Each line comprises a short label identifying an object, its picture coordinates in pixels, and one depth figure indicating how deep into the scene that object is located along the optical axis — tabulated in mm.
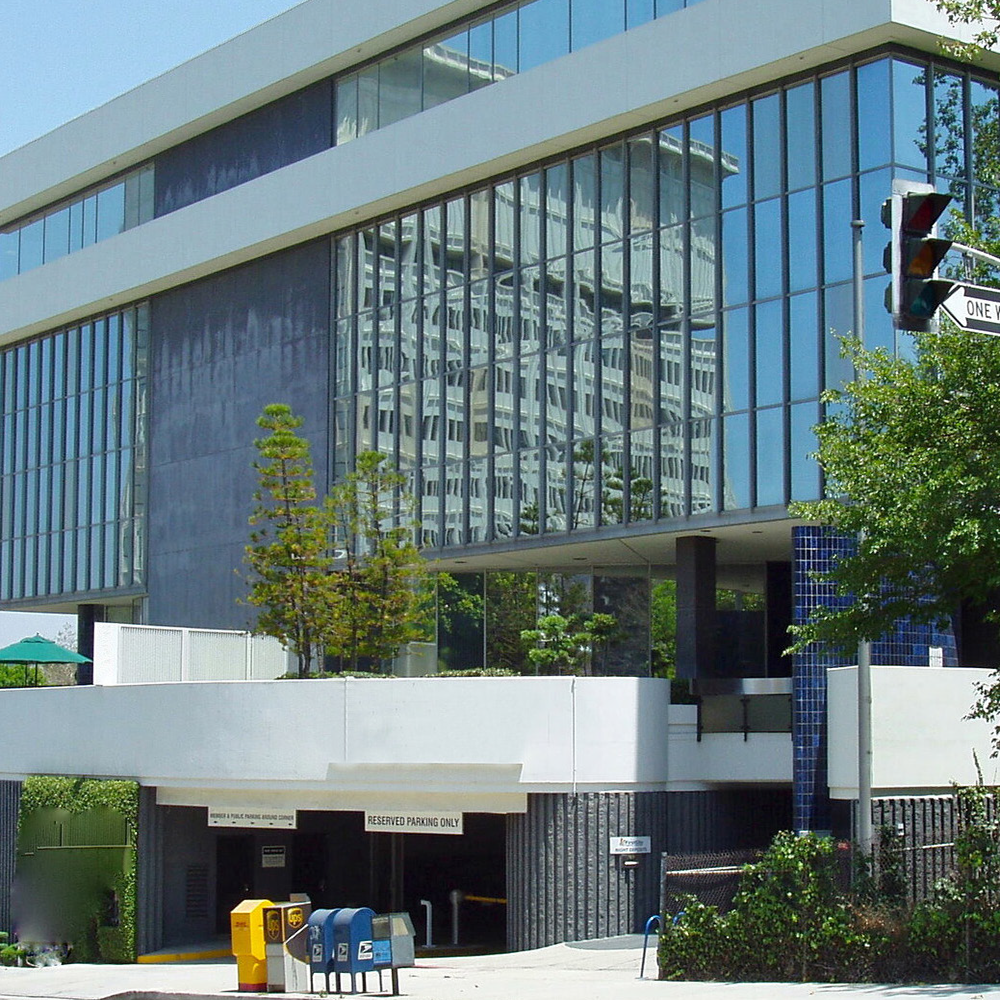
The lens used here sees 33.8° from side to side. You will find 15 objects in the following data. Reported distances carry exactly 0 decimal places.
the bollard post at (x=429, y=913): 29661
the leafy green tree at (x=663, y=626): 34250
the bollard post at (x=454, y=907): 30938
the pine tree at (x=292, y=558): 35000
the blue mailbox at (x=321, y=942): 21656
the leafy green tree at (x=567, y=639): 35156
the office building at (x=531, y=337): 28500
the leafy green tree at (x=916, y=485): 18500
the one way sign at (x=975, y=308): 13125
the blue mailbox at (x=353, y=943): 21500
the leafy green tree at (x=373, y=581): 34906
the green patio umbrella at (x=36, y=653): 41656
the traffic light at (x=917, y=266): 12430
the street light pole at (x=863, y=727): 22281
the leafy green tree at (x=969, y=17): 19250
